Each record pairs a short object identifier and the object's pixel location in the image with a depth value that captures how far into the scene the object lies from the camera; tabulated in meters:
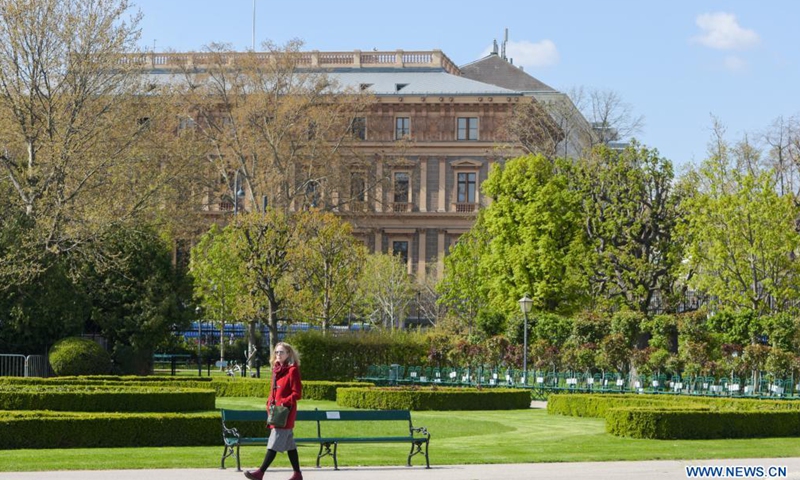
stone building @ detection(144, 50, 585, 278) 81.94
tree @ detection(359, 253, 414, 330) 69.69
